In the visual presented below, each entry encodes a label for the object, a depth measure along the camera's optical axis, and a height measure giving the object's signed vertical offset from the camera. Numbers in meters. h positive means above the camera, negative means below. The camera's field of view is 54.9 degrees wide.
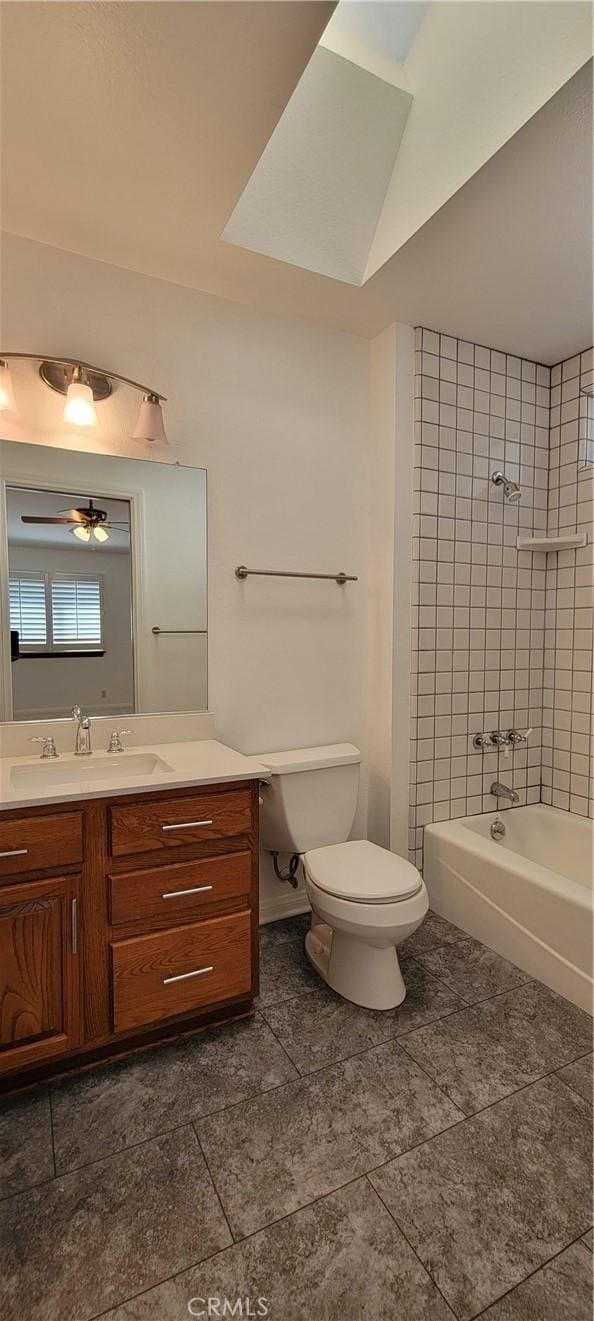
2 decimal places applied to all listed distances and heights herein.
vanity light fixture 1.75 +0.76
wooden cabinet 1.41 -0.78
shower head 2.55 +0.66
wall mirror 1.82 +0.15
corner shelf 2.51 +0.41
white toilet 1.72 -0.77
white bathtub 1.86 -0.97
